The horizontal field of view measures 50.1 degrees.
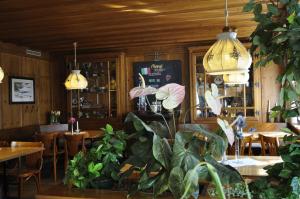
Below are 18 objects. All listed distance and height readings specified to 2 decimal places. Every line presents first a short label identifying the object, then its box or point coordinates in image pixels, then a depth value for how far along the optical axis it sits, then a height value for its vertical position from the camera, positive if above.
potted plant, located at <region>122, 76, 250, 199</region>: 1.11 -0.22
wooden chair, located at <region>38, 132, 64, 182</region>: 5.55 -0.85
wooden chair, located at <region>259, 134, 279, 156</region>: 4.04 -0.64
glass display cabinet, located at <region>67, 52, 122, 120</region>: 7.36 +0.12
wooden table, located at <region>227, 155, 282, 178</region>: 2.72 -0.68
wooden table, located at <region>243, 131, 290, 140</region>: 4.95 -0.65
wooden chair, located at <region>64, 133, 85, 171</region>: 5.53 -0.80
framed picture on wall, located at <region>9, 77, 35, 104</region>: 6.47 +0.16
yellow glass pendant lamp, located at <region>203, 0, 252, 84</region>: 2.79 +0.33
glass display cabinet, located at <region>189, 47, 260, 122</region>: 6.50 +0.04
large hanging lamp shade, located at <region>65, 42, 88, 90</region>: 5.95 +0.30
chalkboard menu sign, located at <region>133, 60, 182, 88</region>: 7.14 +0.55
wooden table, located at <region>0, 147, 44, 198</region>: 3.78 -0.69
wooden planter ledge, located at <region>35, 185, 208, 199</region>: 1.55 -0.49
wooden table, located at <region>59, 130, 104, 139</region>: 5.74 -0.71
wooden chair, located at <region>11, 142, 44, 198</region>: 4.49 -0.97
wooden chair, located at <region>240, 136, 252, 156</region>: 4.15 -0.65
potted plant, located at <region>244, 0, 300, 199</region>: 1.14 +0.10
